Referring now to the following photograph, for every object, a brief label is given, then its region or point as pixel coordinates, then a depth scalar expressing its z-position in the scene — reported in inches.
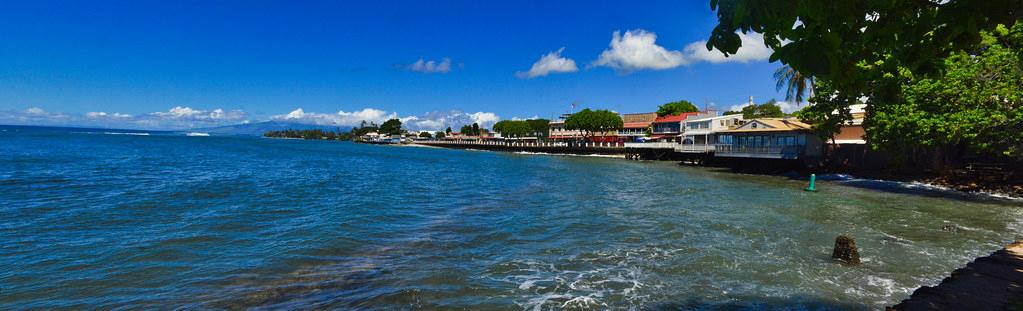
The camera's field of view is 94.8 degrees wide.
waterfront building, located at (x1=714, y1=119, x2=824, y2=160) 1656.0
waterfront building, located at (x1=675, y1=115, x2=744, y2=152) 2193.7
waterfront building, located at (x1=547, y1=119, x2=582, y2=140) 4803.2
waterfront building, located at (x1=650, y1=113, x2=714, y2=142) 3309.5
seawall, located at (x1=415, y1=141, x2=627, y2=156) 3533.5
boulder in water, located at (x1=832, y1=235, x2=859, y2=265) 424.5
